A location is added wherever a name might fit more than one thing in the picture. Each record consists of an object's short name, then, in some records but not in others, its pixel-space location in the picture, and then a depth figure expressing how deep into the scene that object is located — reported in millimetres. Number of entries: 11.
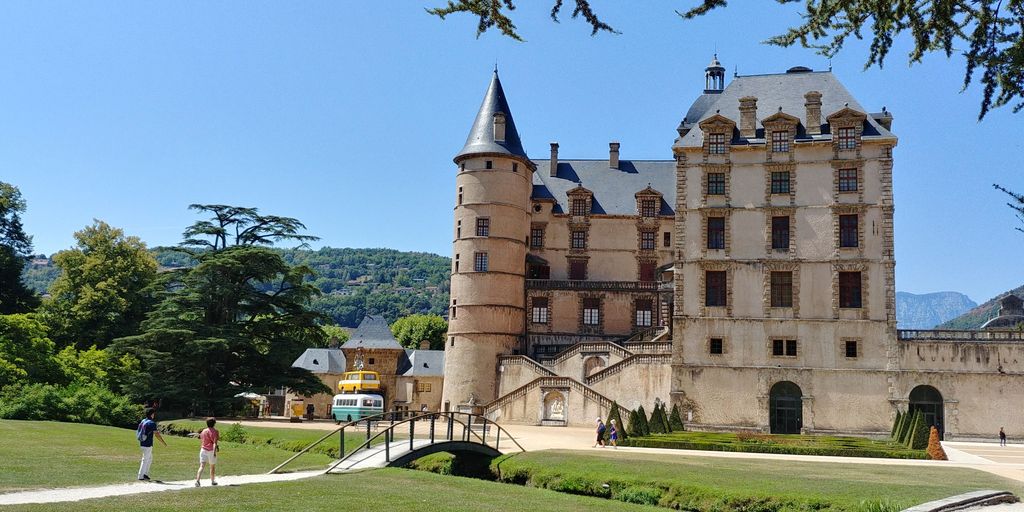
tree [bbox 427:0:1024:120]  9734
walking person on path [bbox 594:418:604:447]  33750
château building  41844
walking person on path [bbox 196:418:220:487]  17167
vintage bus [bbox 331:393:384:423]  44559
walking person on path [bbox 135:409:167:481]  17438
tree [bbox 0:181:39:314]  57094
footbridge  21516
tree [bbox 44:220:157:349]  54875
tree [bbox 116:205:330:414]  46812
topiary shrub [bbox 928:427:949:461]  29766
